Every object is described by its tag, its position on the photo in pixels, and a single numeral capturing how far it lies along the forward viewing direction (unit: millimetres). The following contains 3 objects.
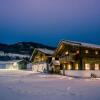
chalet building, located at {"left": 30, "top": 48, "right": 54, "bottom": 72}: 25030
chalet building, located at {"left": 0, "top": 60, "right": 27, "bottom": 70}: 38104
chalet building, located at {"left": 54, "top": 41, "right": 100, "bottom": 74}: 17196
